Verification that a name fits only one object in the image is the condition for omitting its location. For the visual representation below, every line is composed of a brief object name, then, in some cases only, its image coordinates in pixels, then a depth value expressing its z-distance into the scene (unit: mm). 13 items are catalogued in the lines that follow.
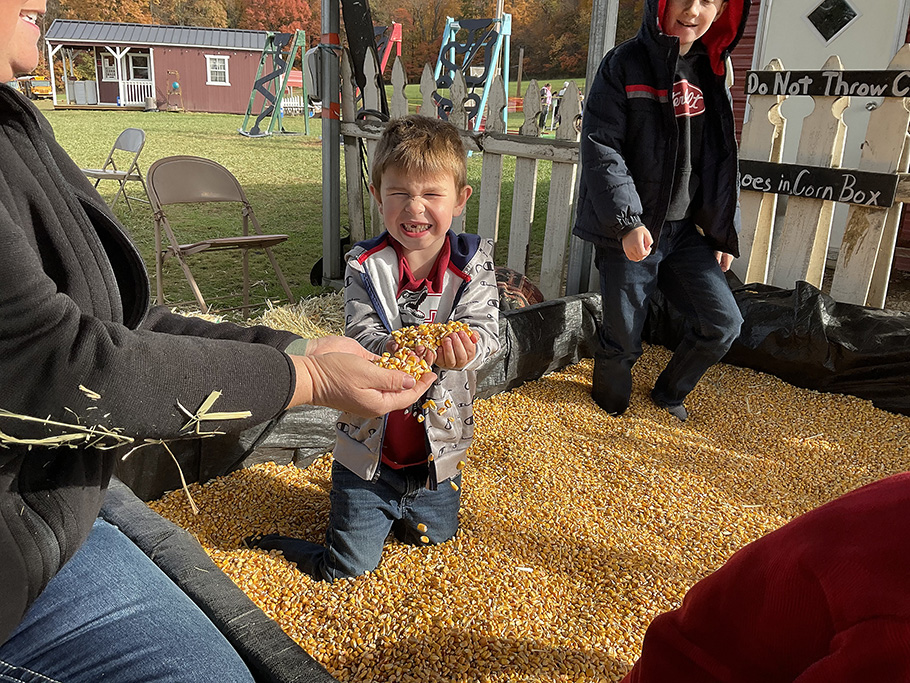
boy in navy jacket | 3021
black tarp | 3584
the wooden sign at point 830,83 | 3613
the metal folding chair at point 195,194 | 4652
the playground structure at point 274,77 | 20812
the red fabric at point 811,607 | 600
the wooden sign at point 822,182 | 3703
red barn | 38594
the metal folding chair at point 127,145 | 7113
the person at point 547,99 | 24344
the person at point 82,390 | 987
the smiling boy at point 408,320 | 2121
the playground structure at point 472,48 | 18188
